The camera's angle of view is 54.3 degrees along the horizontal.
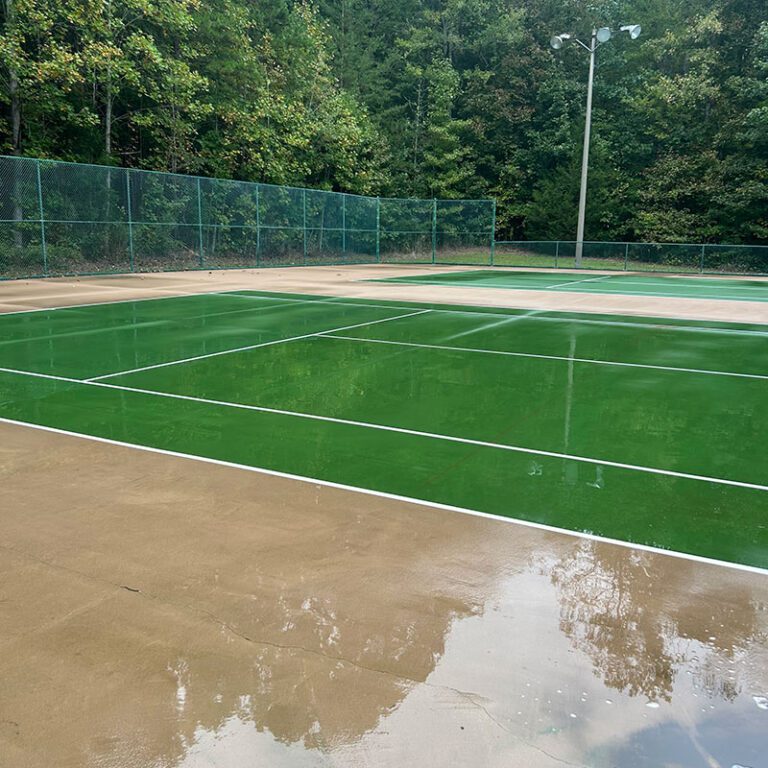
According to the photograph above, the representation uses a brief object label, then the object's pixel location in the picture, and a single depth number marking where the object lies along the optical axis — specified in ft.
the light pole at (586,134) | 82.50
